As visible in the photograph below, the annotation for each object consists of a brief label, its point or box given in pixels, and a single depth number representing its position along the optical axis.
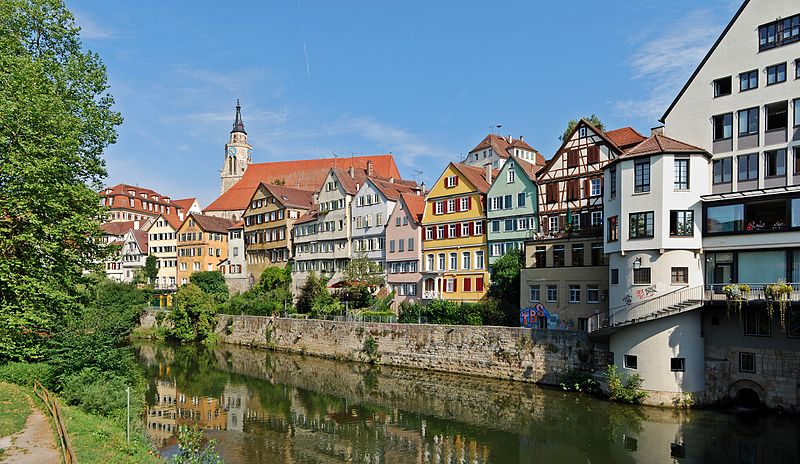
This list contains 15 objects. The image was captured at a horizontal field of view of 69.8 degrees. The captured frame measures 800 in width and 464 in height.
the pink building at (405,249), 48.00
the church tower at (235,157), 111.69
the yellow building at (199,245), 73.62
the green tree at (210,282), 64.91
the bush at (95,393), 18.27
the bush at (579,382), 28.73
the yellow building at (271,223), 64.41
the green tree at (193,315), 53.88
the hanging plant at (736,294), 24.22
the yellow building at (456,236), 43.66
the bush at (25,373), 19.94
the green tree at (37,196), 19.88
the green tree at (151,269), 77.00
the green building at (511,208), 40.38
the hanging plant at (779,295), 22.95
